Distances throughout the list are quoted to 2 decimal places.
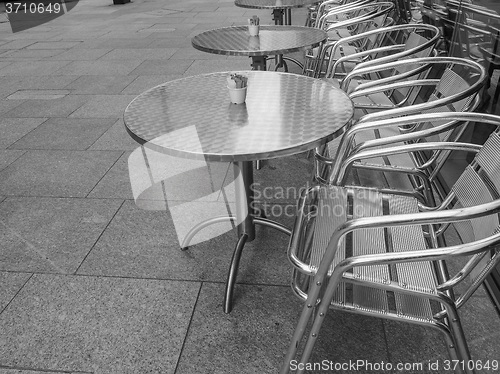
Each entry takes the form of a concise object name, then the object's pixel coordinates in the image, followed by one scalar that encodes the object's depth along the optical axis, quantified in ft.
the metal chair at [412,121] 5.48
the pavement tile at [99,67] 17.28
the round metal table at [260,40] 8.08
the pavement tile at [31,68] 17.69
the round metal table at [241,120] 4.48
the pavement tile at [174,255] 6.78
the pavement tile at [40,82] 15.87
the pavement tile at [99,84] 15.15
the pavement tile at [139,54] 19.16
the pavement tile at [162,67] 16.87
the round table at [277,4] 12.73
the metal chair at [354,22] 10.82
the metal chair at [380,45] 7.77
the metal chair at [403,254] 3.48
